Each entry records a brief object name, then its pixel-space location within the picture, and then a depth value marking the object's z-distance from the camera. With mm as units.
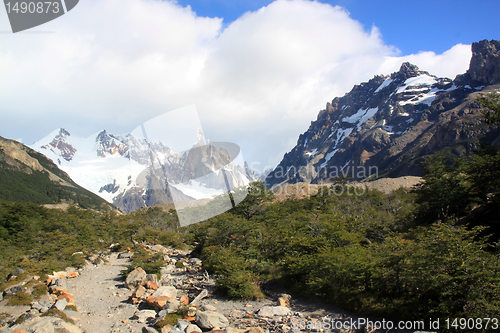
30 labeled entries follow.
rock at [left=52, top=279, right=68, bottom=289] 20953
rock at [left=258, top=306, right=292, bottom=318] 16156
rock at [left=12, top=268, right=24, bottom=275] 23331
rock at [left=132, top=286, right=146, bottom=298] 19592
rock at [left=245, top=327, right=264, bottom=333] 13244
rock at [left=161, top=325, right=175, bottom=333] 13215
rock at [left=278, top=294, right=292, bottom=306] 17828
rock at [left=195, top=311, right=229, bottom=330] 14062
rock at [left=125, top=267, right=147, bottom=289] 22953
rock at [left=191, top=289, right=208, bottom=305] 18291
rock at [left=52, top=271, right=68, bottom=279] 24066
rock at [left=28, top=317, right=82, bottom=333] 11922
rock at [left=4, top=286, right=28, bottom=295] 18281
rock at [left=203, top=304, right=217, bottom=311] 17144
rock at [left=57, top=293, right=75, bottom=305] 18094
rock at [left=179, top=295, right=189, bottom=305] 17891
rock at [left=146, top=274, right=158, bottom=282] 23297
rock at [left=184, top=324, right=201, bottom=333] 13264
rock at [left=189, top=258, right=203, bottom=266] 31683
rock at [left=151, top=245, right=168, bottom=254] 40081
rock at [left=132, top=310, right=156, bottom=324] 15603
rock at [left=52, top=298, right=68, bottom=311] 16402
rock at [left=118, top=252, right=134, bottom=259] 38544
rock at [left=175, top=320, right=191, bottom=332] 13577
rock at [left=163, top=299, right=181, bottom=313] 16153
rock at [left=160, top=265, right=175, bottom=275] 28105
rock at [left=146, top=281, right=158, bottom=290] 21906
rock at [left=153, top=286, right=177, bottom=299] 18562
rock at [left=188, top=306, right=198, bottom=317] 15062
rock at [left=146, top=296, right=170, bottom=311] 17147
